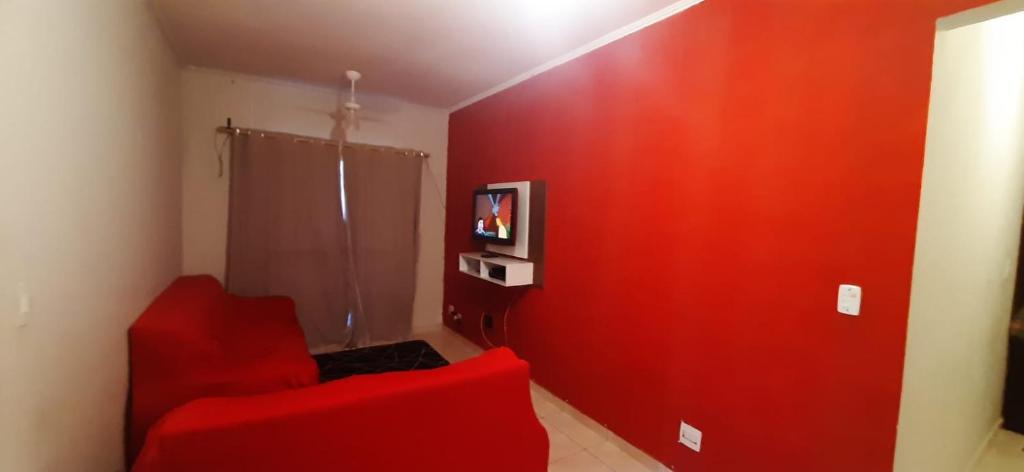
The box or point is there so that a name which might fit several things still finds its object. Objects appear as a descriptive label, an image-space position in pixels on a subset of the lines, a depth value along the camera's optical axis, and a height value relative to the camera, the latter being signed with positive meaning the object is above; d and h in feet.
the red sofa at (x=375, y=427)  3.39 -2.10
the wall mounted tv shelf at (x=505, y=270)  8.95 -1.22
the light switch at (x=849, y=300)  4.35 -0.73
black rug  10.41 -4.19
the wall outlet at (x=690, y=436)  6.01 -3.26
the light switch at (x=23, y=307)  3.24 -0.94
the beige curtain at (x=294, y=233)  10.71 -0.69
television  9.48 +0.09
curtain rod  10.45 +2.04
